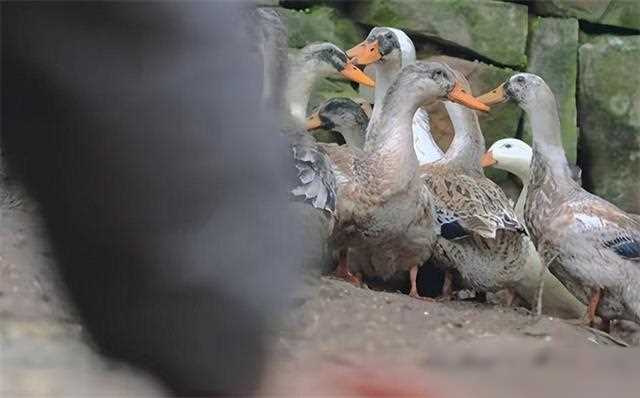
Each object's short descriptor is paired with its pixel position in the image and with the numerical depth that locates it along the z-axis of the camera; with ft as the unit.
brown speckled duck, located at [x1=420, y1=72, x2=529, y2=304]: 35.60
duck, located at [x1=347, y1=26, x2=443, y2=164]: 43.16
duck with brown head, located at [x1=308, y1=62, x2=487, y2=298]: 34.17
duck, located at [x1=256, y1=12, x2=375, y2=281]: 31.68
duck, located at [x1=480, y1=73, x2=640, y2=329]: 33.68
